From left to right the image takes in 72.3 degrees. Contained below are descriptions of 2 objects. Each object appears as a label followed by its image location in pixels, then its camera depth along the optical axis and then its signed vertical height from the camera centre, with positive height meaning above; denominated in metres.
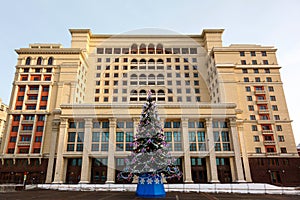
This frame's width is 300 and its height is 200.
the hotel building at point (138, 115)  46.06 +11.24
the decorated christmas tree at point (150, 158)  19.12 +0.59
